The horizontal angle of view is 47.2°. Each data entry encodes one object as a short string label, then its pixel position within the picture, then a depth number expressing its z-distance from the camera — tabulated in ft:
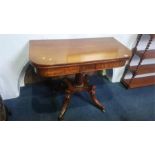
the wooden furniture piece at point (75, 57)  5.14
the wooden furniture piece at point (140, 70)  7.75
